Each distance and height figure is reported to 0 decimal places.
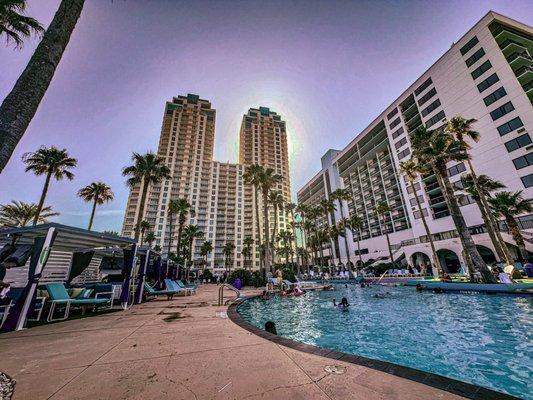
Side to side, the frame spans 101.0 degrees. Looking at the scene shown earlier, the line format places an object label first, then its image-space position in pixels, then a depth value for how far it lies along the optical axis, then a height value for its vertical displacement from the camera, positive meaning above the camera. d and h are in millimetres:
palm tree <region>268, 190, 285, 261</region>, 40131 +13378
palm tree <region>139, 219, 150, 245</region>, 53041 +12658
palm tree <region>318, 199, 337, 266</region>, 53469 +15699
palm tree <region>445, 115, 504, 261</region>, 21234 +13258
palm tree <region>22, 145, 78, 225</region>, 23391 +12447
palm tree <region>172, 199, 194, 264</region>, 42312 +13124
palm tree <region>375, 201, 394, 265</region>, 44781 +12191
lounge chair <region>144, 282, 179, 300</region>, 13195 -678
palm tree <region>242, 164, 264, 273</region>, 32531 +14455
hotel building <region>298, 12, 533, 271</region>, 31422 +23376
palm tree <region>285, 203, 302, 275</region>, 52619 +15639
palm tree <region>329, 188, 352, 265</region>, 53438 +18087
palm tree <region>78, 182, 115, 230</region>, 31625 +12243
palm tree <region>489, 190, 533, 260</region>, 25627 +6503
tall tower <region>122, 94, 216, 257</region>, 80469 +43319
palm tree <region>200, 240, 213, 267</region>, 68938 +8961
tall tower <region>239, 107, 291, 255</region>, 104375 +60772
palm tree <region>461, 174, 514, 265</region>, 22703 +9635
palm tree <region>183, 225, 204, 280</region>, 56822 +11138
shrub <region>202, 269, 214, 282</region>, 52781 +643
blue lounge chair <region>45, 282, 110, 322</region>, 7238 -441
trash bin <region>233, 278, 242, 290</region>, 15984 -499
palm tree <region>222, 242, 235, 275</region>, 71675 +8655
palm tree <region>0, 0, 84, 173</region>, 3979 +3953
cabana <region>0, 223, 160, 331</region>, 6547 +1091
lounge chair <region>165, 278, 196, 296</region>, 13994 -418
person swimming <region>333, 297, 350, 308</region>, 11741 -1587
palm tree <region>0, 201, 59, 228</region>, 31516 +9729
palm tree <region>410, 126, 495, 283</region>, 17297 +9804
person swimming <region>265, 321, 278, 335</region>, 5918 -1309
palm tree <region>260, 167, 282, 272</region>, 32250 +13455
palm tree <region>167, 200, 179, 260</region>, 41906 +13023
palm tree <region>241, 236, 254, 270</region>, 74175 +8636
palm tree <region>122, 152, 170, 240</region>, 24859 +11981
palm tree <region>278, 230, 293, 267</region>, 74500 +12875
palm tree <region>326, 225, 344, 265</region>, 56309 +10268
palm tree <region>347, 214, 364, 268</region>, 54094 +11742
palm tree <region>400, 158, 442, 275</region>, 30500 +13710
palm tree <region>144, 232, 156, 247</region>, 58200 +10584
